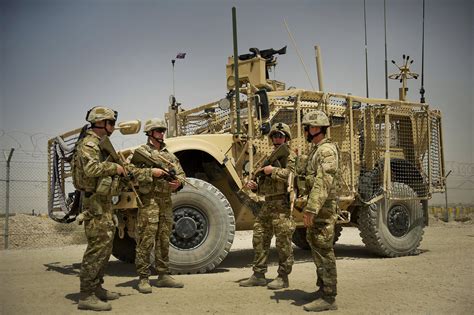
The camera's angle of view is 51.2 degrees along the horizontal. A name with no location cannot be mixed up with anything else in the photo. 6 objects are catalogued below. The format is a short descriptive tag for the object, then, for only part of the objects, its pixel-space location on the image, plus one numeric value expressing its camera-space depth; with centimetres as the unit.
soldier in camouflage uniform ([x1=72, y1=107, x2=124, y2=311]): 450
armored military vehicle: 641
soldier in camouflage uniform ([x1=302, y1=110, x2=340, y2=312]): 435
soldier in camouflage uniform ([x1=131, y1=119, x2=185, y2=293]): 531
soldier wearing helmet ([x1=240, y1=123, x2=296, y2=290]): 544
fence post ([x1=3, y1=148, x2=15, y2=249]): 915
